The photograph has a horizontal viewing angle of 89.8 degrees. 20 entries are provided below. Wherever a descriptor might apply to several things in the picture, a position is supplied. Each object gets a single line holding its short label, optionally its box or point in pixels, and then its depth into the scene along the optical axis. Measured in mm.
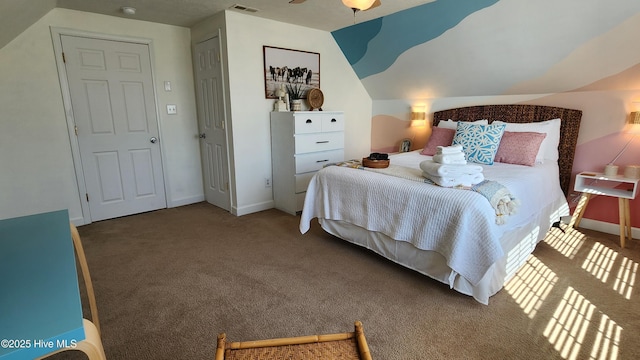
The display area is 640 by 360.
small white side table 2773
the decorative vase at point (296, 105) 3799
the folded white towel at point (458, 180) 2195
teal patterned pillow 3027
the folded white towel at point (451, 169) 2213
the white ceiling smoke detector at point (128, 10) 3129
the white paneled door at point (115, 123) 3347
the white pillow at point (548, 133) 3154
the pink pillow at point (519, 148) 2936
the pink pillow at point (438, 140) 3559
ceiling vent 3168
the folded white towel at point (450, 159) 2277
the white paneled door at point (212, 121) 3652
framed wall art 3723
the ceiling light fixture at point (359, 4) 1987
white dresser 3631
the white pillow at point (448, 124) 3734
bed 1967
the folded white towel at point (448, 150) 2322
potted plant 3814
